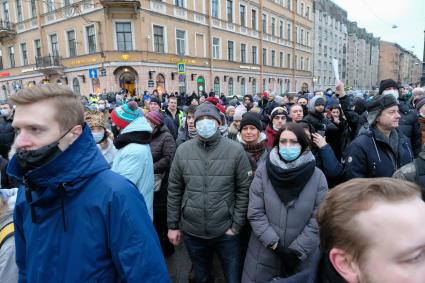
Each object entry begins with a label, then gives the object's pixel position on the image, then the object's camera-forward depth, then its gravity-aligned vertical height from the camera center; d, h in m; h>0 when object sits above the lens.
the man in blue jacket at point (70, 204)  1.27 -0.48
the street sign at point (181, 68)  13.20 +1.54
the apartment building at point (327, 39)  44.56 +9.91
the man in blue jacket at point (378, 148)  2.75 -0.54
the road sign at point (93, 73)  16.48 +1.80
